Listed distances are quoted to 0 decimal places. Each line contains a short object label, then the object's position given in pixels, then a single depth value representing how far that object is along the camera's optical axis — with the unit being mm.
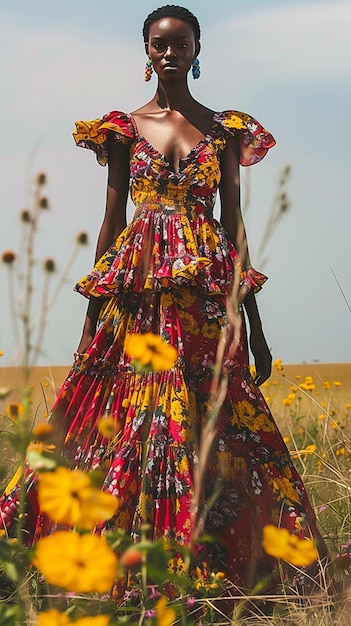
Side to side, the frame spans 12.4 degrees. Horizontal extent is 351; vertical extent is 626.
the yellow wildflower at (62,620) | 2072
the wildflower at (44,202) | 3097
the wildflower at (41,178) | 3058
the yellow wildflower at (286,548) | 2369
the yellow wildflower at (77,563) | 1988
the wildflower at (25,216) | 3299
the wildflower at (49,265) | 2936
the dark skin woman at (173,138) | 4654
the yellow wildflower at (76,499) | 2177
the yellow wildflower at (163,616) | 2198
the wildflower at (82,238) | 2921
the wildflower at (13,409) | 3058
